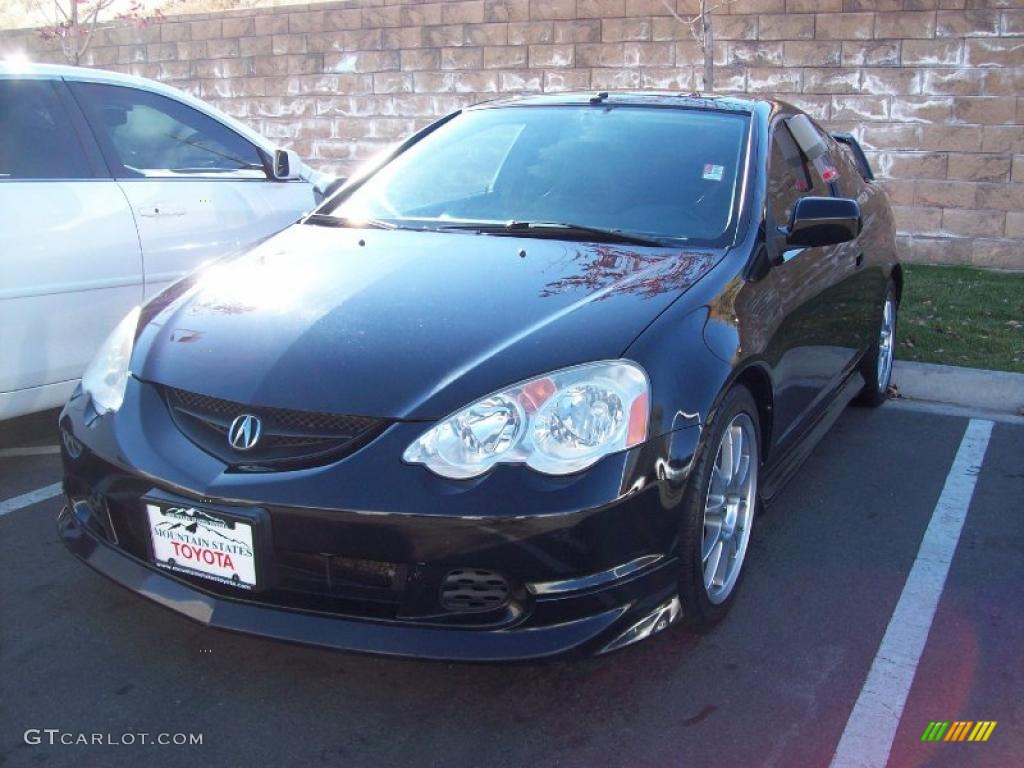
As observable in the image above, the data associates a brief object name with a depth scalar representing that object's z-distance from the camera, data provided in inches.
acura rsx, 101.1
